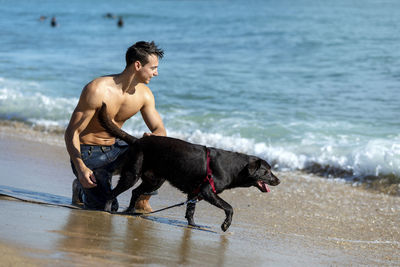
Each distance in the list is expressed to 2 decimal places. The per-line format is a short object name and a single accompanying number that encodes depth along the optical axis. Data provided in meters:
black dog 10.39
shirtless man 10.47
